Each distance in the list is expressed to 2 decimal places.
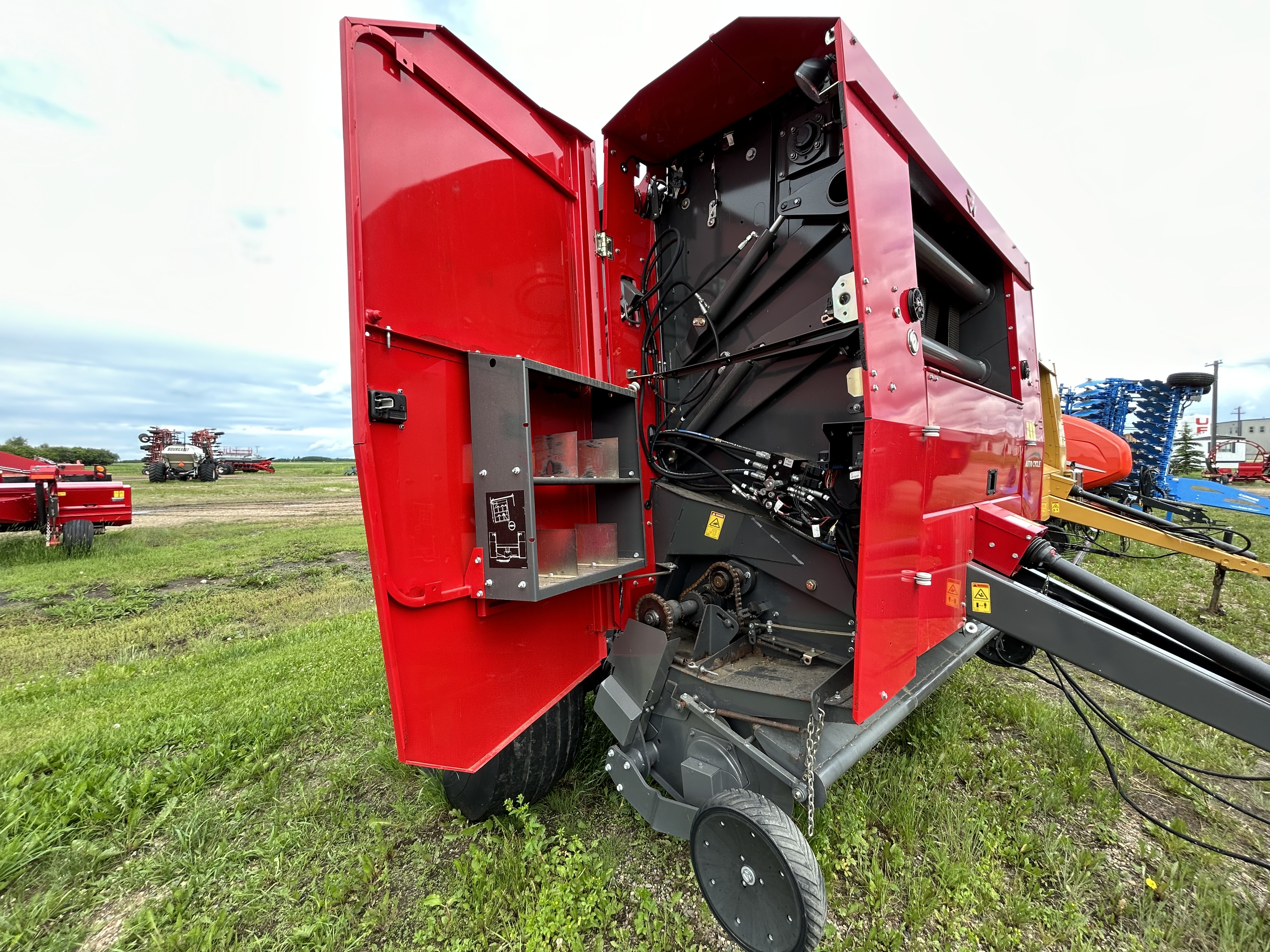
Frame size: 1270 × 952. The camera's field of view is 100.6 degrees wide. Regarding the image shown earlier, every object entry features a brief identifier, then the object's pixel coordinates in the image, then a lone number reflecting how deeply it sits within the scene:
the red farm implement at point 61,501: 8.46
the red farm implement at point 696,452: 1.67
